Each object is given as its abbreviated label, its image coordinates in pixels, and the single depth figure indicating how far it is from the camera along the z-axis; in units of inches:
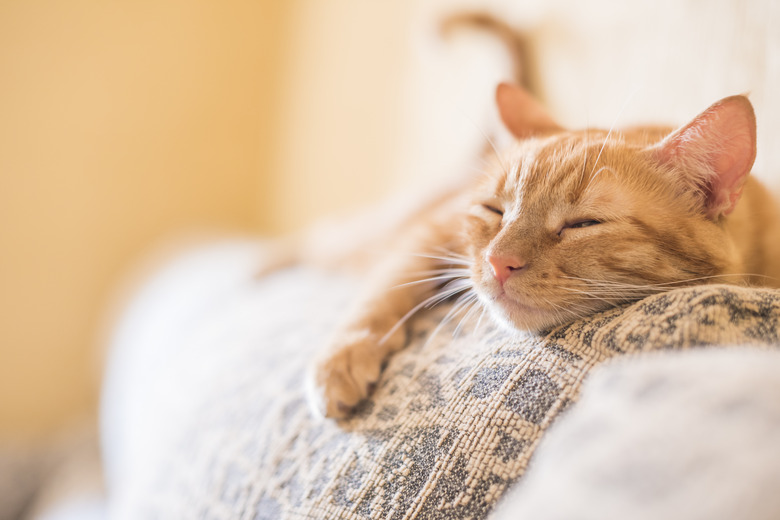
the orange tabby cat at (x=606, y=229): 16.9
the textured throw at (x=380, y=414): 15.4
